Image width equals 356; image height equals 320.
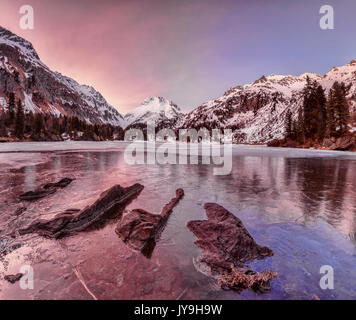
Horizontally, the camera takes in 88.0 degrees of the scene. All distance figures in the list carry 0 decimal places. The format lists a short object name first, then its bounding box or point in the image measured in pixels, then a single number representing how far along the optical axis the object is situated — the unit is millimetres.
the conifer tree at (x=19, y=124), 119438
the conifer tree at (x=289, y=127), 89269
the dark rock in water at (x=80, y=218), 6668
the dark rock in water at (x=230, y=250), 4391
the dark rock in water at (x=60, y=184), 12117
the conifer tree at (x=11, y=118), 128675
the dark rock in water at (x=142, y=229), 5983
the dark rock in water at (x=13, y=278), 4441
